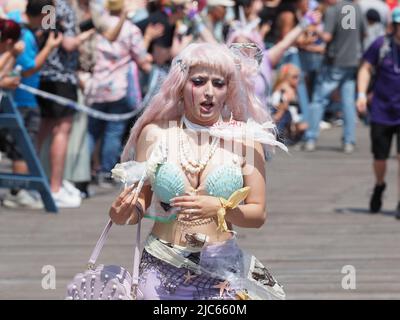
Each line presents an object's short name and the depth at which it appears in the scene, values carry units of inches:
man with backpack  655.5
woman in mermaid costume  309.7
